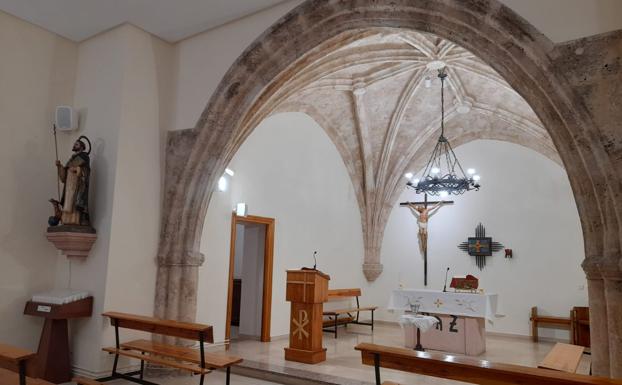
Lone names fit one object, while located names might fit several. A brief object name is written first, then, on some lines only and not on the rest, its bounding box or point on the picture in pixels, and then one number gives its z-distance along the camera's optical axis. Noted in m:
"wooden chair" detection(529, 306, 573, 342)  8.02
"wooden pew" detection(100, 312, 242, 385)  3.84
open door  7.05
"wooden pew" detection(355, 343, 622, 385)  2.38
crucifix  9.78
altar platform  4.86
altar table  6.68
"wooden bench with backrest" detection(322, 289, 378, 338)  8.16
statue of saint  4.79
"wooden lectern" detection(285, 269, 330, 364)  5.60
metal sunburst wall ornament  9.12
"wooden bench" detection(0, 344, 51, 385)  2.76
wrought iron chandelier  7.21
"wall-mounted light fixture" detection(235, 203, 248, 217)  6.72
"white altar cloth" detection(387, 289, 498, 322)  6.62
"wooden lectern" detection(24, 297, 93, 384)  4.58
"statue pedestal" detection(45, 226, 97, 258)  4.79
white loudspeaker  5.27
